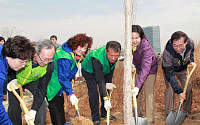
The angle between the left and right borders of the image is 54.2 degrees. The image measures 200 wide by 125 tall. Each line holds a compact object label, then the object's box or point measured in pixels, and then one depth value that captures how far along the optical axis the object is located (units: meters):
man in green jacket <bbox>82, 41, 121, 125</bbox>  2.86
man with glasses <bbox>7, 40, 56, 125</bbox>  2.29
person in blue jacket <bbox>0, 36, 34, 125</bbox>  1.77
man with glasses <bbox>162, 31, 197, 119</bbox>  3.09
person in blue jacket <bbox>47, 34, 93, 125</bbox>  2.65
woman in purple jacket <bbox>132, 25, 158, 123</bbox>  3.09
